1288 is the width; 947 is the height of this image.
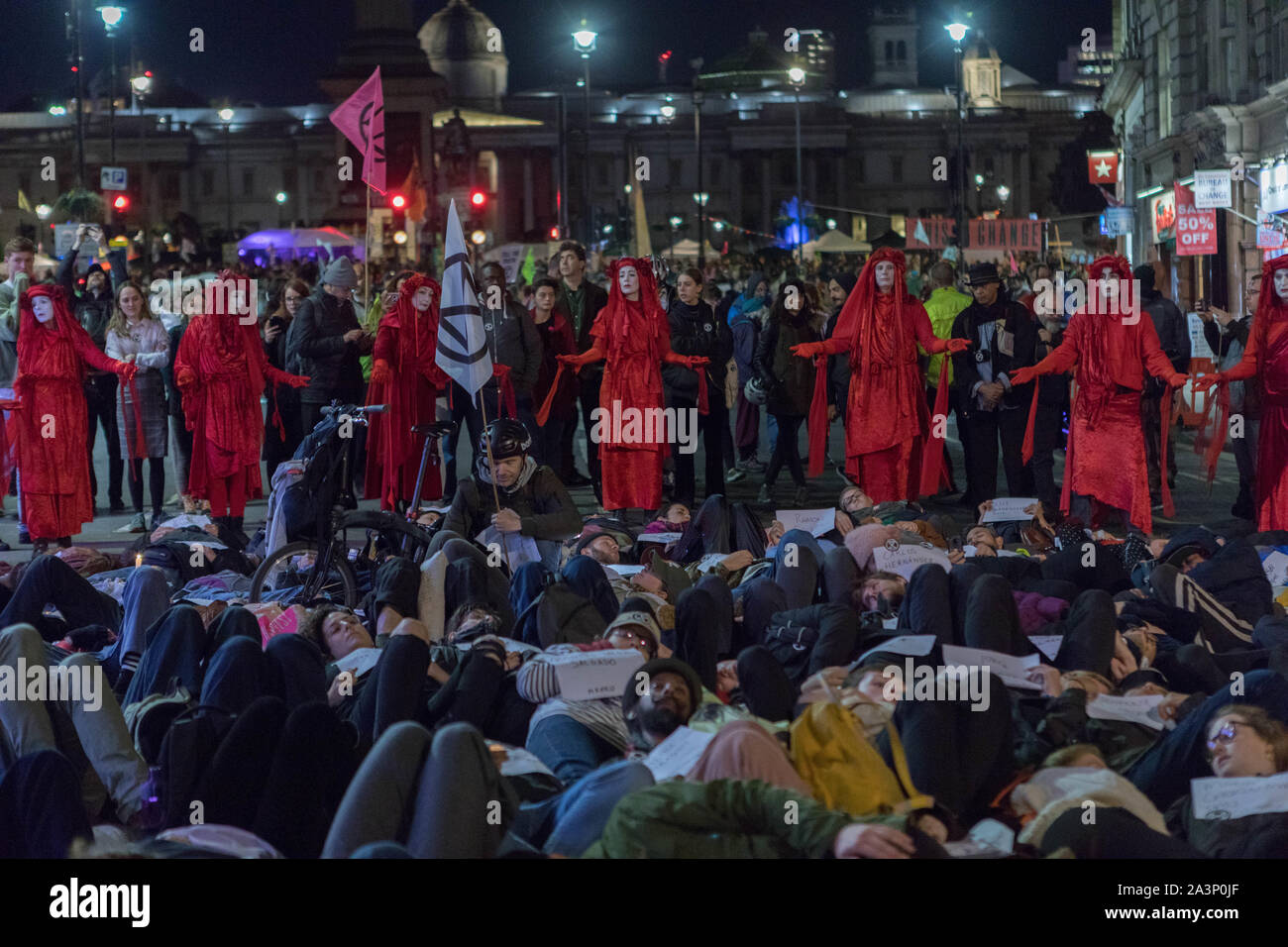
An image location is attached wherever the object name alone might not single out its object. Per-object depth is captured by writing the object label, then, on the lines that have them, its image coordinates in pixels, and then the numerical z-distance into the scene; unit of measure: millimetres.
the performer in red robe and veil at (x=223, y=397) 11859
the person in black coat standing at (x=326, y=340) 12430
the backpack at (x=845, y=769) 5172
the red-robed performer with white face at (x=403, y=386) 12547
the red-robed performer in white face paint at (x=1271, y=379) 10875
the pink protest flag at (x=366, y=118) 15383
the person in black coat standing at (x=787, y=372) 13617
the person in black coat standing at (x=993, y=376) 12328
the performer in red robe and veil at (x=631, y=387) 12289
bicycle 8812
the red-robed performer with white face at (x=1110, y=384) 11055
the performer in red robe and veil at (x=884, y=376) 12062
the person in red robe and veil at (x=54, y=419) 11539
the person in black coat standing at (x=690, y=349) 13102
